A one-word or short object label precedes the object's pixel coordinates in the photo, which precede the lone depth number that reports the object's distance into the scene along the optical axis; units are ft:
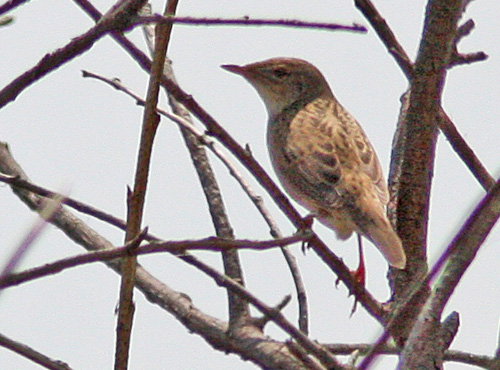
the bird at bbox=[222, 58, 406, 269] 36.47
